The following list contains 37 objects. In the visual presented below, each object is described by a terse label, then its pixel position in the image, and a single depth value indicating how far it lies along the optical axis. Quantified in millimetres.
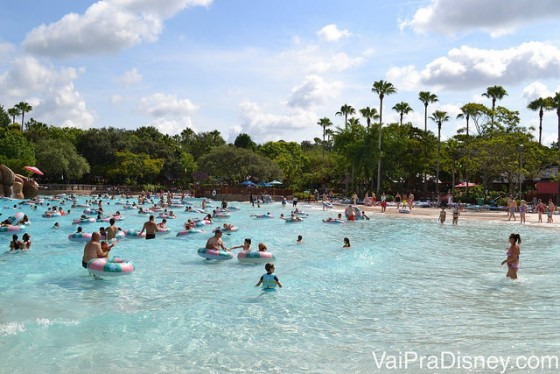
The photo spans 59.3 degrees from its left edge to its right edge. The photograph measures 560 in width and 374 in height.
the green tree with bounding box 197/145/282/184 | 66000
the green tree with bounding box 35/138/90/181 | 65125
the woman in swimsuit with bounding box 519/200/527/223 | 30412
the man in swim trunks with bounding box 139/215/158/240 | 20844
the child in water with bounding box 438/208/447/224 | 30322
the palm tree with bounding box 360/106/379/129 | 61062
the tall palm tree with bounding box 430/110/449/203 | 54969
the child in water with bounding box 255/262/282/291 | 12484
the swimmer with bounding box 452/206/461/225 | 29348
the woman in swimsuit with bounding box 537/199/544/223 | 30812
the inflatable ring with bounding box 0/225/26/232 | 25203
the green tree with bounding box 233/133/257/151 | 93688
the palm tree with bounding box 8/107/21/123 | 90275
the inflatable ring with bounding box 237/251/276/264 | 16344
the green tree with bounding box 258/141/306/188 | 72188
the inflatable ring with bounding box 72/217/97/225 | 29766
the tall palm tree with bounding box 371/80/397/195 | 54625
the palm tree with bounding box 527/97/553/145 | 56325
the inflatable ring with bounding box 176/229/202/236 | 23969
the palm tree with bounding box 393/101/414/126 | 63469
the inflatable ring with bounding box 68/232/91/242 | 21766
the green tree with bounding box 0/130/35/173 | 57844
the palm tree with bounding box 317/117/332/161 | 92438
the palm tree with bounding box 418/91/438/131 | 58250
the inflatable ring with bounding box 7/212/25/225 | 27062
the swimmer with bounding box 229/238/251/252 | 16892
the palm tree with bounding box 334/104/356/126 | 72062
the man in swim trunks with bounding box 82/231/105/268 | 13812
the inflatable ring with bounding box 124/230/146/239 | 22422
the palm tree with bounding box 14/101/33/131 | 90125
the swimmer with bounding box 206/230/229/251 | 17042
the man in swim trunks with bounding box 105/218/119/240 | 20516
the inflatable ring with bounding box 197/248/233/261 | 16781
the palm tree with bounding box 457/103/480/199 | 52688
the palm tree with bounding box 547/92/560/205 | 46531
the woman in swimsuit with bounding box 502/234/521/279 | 12677
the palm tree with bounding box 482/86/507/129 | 59572
